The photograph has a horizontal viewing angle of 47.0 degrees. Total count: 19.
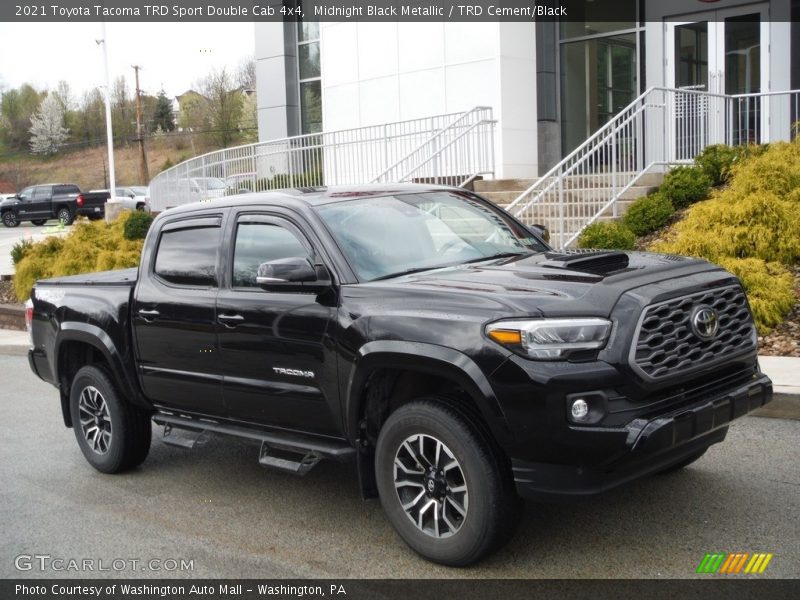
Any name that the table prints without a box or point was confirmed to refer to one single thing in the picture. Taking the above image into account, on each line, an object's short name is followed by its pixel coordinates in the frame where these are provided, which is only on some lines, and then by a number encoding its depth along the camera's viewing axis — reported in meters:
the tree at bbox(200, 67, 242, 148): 92.44
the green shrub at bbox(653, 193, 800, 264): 10.25
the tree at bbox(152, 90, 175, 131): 113.56
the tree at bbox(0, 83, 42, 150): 114.44
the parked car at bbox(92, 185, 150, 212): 42.35
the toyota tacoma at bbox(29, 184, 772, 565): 4.20
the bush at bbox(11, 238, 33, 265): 18.53
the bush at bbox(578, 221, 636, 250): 11.31
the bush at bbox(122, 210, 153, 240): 17.95
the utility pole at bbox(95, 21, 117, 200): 34.00
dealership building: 17.45
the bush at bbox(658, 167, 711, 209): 12.67
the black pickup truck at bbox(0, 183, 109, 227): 45.12
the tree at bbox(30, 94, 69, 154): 110.50
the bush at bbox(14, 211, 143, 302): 16.75
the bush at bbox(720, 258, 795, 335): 9.11
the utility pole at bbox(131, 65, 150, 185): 71.24
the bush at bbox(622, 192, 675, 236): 12.23
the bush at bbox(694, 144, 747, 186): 12.66
